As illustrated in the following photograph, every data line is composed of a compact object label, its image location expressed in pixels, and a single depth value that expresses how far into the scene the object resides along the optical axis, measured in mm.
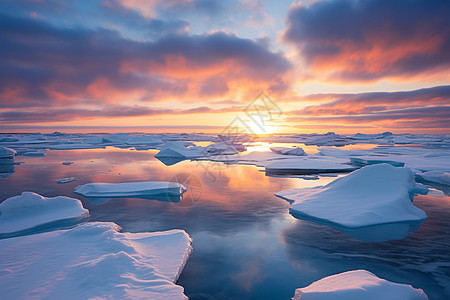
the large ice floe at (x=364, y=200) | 5105
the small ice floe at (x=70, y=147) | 26219
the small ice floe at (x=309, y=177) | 10470
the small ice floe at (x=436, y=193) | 7582
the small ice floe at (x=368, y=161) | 12359
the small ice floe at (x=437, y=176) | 9079
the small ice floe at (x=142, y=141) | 35125
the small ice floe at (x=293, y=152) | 18344
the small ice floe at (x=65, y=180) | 9303
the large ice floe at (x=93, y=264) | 2650
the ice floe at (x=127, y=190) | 7473
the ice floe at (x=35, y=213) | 4759
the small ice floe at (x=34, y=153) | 19625
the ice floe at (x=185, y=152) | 18984
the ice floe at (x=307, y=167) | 12240
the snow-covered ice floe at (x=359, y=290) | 2408
